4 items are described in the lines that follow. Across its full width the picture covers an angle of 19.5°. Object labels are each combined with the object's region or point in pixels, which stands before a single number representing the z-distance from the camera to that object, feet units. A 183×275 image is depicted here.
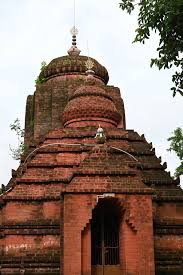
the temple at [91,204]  44.34
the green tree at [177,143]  62.85
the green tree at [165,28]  32.48
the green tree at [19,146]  83.62
